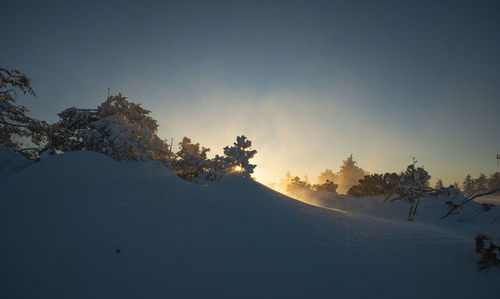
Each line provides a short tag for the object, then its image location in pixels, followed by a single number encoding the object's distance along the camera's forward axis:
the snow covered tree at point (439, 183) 59.92
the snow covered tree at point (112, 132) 7.31
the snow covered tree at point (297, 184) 36.19
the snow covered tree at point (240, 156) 13.45
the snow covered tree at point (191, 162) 12.48
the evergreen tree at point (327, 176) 66.69
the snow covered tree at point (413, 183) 11.93
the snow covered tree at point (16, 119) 8.87
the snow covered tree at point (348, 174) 49.41
